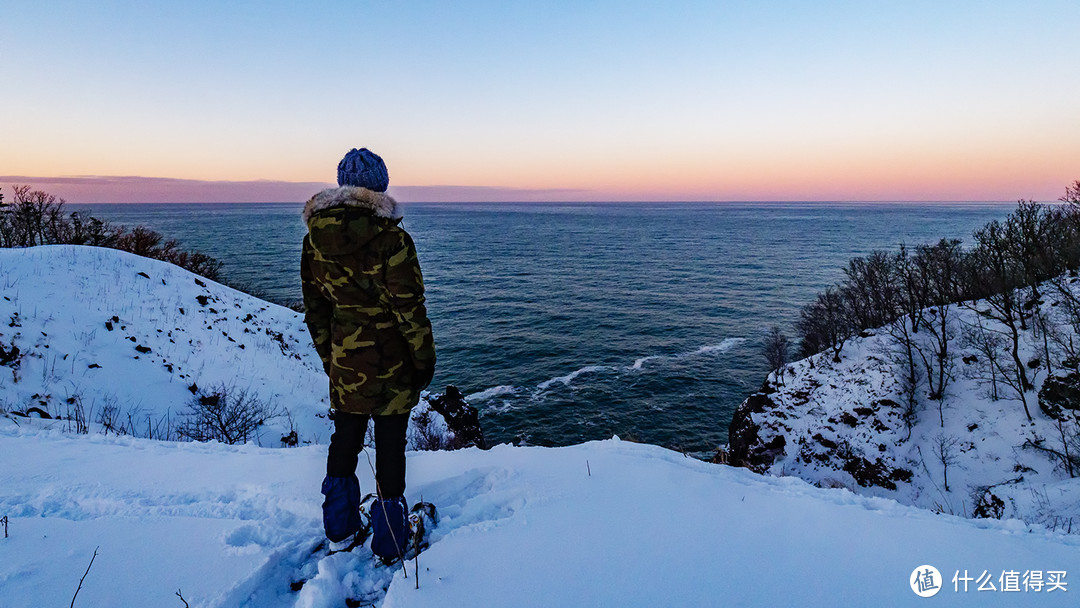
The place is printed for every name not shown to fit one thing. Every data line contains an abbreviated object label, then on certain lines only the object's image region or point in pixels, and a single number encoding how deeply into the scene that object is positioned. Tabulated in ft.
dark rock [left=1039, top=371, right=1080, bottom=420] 69.92
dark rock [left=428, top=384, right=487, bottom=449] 60.90
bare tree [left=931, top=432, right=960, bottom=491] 73.15
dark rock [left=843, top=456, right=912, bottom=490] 73.15
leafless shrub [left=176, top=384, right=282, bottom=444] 34.17
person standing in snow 9.13
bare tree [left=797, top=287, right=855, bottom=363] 113.70
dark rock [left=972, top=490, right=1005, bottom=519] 53.56
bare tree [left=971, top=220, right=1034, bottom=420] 80.64
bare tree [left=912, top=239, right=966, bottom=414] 89.66
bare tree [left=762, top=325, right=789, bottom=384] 111.04
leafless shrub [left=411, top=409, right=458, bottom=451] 49.16
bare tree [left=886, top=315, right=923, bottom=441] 84.74
